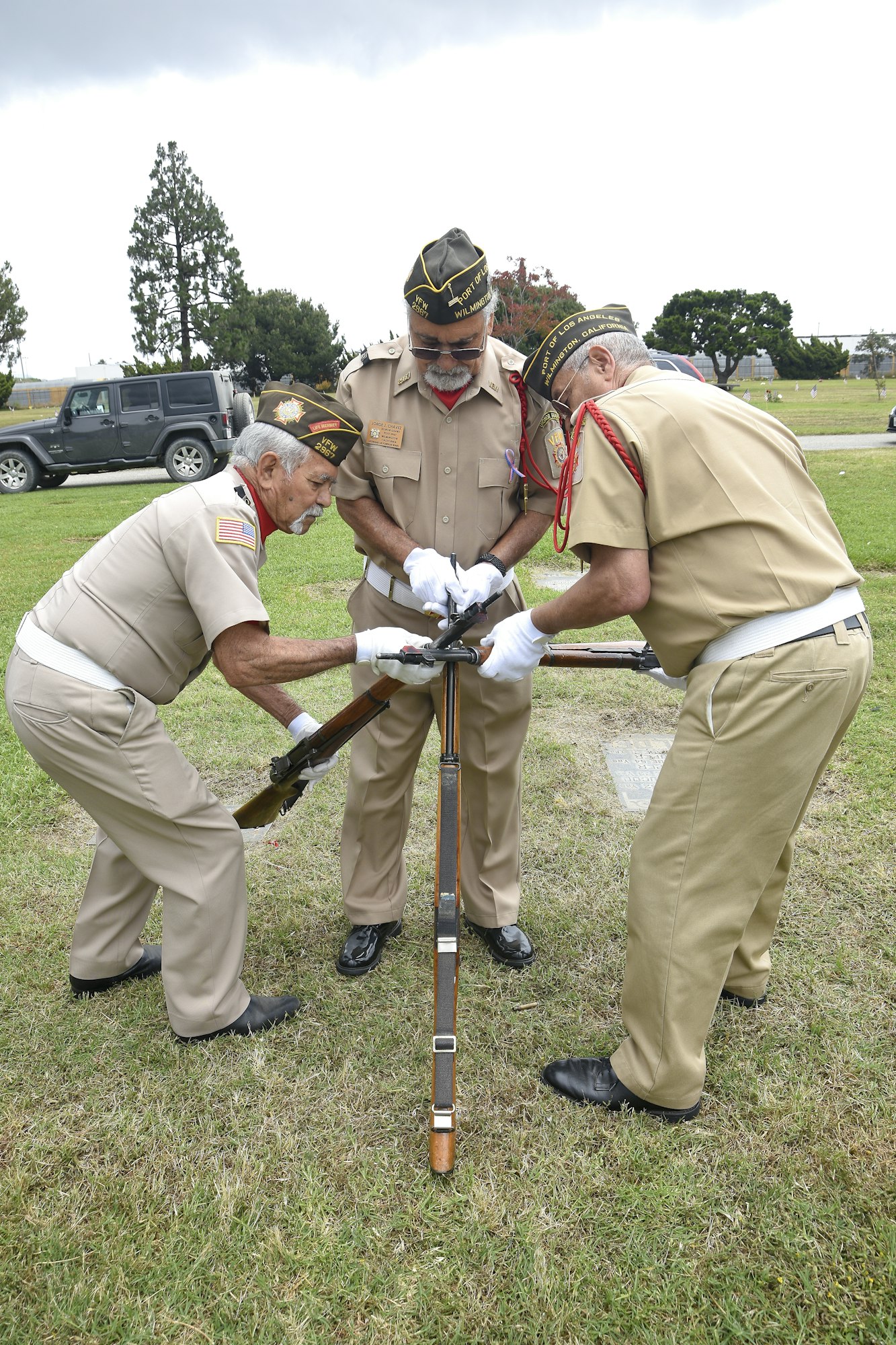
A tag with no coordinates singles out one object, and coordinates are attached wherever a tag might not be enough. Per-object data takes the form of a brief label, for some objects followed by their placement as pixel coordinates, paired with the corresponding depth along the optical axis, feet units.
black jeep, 55.06
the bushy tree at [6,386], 122.83
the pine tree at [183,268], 142.00
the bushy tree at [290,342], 149.69
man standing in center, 10.14
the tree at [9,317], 162.91
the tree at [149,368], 102.37
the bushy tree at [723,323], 171.94
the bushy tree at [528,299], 112.88
